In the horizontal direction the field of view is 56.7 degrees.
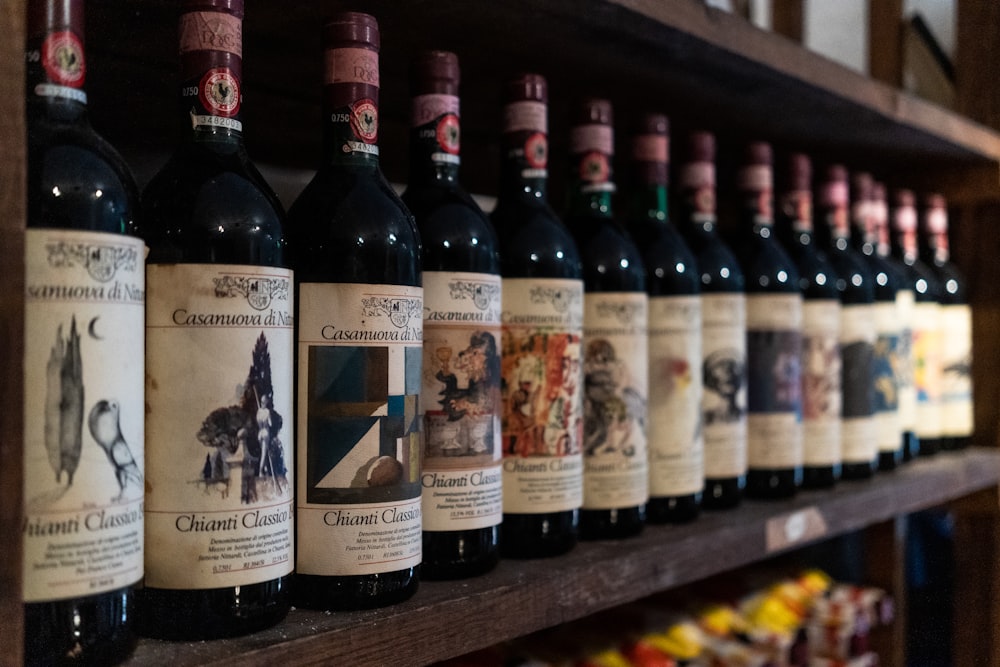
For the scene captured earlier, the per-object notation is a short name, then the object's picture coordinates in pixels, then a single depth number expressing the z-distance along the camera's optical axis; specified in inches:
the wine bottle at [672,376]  36.9
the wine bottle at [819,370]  45.2
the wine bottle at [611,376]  34.2
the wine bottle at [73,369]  18.9
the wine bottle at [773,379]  42.7
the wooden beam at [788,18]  50.8
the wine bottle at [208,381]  22.0
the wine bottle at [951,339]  56.7
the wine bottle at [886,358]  50.1
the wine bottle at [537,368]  31.4
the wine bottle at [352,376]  24.5
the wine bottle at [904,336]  52.3
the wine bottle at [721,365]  39.9
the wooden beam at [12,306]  16.9
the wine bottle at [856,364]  47.5
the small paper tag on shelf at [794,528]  38.2
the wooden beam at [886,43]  55.9
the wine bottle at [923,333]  55.2
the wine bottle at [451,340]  28.2
